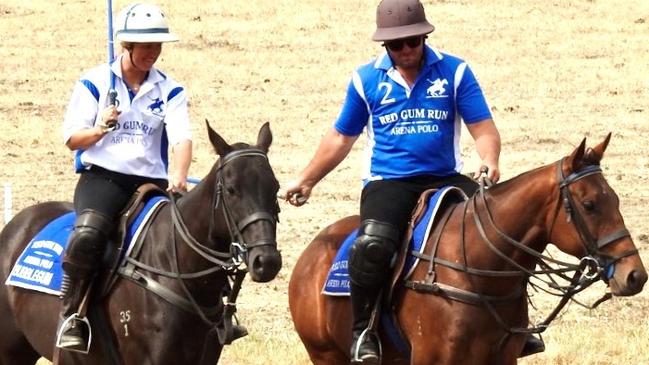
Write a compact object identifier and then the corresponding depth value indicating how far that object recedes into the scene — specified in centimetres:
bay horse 1889
